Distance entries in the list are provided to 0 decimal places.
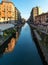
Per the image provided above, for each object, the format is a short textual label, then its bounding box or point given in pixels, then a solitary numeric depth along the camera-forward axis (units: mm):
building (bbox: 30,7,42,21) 57560
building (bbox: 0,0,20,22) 33227
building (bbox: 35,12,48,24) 33396
